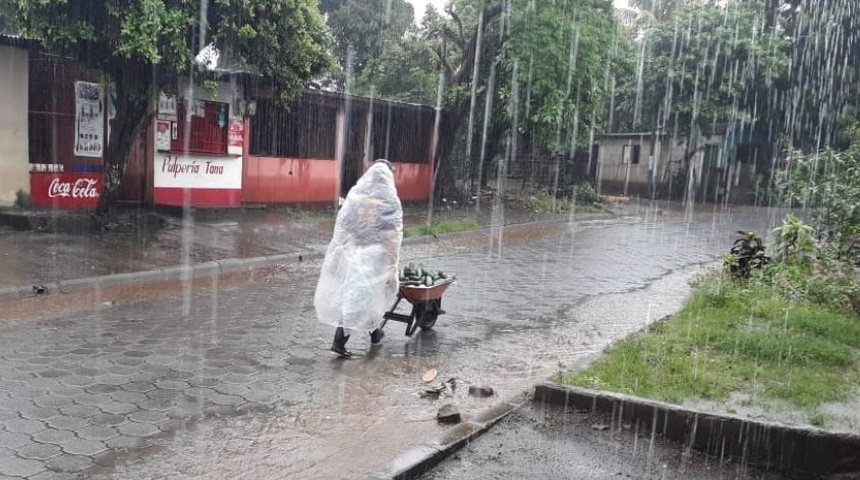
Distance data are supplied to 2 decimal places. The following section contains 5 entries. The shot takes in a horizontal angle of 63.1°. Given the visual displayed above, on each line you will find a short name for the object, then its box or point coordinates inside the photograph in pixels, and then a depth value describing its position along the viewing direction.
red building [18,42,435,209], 13.74
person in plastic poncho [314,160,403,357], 6.35
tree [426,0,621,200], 20.14
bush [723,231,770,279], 9.82
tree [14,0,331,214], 10.50
